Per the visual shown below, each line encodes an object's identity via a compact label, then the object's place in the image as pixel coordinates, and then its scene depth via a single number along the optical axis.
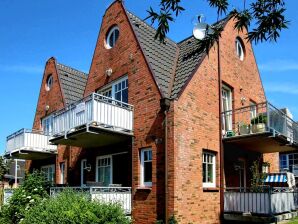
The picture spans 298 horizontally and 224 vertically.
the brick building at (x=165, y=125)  15.23
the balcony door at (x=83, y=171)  20.99
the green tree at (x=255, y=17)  7.14
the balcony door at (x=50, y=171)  25.39
